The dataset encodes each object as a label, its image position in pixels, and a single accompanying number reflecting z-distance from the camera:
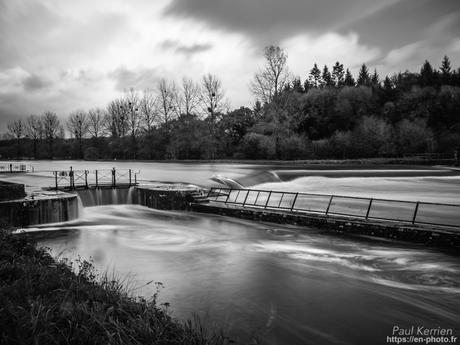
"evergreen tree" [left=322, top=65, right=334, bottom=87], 112.64
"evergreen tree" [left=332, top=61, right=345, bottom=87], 126.06
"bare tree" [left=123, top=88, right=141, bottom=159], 82.33
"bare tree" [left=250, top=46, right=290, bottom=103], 51.97
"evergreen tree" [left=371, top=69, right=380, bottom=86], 119.60
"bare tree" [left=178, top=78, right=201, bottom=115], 72.31
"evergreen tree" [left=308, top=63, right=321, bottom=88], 130.75
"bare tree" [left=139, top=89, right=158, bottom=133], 80.06
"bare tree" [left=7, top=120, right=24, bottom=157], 115.06
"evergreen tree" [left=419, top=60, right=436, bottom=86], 77.19
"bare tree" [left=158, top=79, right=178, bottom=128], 74.83
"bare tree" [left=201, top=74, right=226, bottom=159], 58.40
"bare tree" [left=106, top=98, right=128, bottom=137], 89.31
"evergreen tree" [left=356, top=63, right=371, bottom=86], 111.26
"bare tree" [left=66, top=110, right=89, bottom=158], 105.94
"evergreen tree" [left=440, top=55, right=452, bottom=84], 99.75
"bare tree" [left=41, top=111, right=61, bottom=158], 111.56
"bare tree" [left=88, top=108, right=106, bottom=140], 104.54
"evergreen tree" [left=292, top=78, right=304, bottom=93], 91.54
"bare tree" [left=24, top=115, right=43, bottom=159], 114.12
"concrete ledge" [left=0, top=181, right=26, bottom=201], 16.09
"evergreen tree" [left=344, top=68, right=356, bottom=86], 100.69
